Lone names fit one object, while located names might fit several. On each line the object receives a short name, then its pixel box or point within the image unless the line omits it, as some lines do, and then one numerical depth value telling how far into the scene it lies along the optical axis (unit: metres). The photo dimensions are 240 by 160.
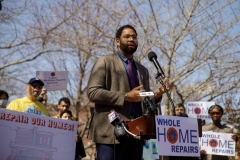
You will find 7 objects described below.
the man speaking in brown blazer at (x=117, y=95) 6.17
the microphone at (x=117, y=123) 5.79
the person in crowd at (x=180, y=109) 15.42
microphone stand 6.59
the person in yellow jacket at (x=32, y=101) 10.39
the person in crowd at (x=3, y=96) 12.96
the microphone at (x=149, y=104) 5.91
